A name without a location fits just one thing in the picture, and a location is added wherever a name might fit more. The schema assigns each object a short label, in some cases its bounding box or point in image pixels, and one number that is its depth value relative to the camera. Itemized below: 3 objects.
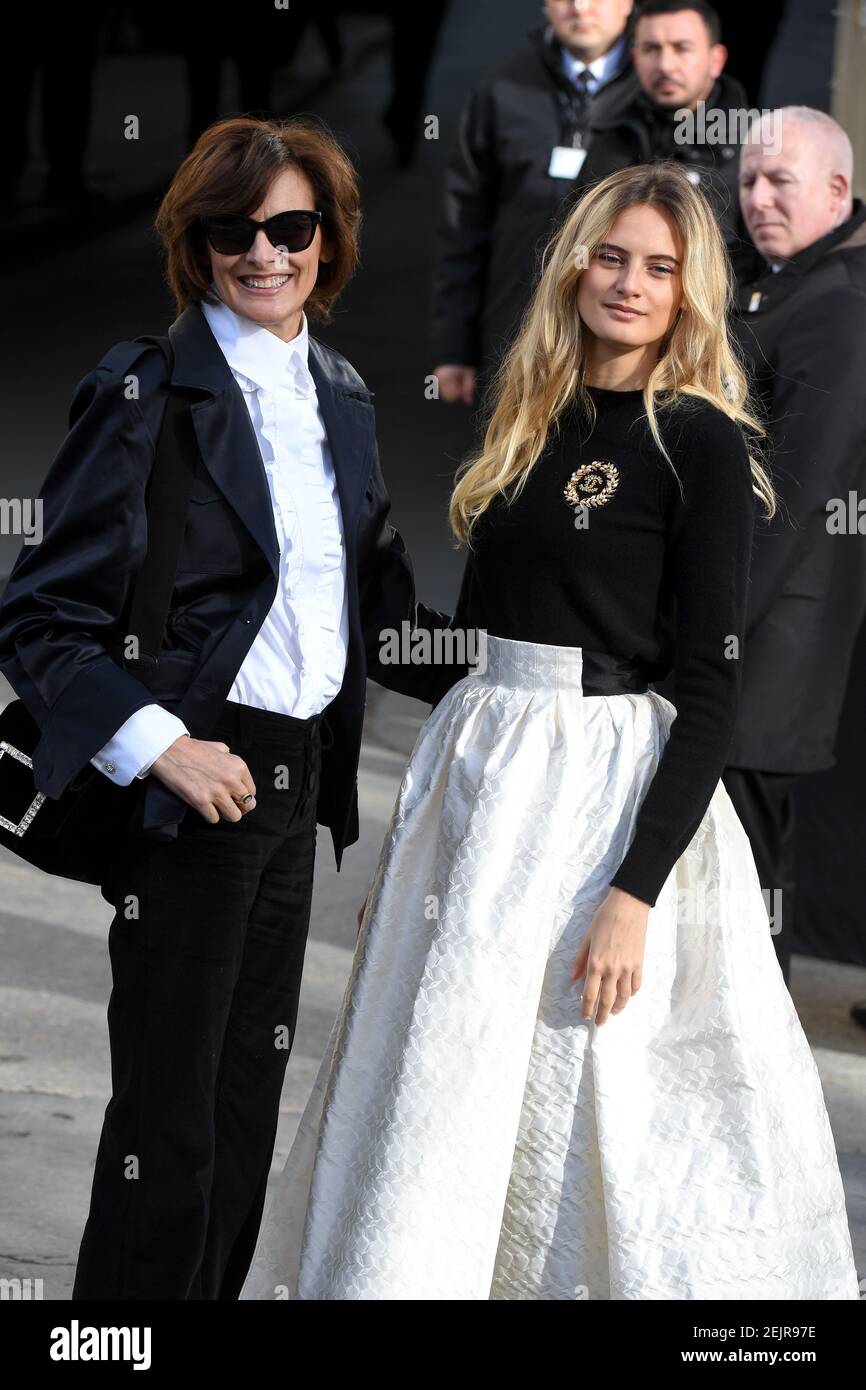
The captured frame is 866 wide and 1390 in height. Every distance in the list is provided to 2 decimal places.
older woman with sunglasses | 2.39
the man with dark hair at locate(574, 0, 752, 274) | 4.93
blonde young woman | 2.42
